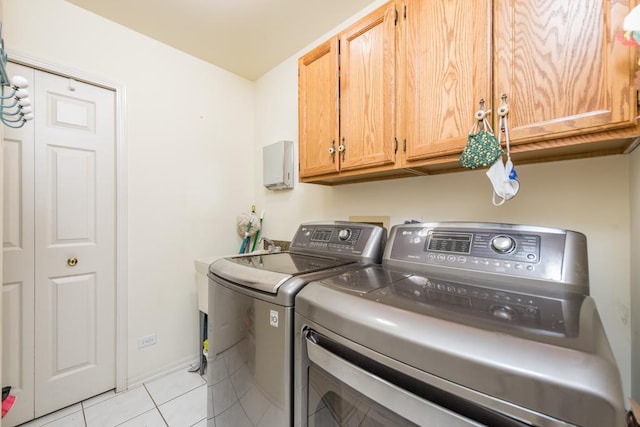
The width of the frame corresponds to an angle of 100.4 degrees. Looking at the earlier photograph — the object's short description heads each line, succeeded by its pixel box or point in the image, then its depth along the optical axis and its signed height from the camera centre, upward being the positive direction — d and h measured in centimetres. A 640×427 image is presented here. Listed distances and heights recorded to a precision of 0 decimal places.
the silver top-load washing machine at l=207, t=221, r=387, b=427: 87 -40
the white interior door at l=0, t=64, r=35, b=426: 155 -33
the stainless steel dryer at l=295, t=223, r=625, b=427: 43 -25
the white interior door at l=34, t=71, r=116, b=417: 166 -19
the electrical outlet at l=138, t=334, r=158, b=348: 199 -97
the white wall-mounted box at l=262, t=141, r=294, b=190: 222 +40
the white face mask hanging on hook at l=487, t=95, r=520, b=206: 92 +14
